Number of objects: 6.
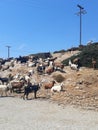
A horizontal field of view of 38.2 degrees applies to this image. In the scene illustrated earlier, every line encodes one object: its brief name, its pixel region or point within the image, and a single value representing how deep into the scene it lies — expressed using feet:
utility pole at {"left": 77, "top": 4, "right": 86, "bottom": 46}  82.06
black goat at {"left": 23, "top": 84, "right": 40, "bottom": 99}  41.91
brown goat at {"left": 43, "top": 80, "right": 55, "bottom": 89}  46.28
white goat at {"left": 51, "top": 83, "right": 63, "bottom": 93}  43.47
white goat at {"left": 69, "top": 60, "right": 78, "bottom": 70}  54.32
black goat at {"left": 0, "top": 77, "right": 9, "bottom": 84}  55.75
